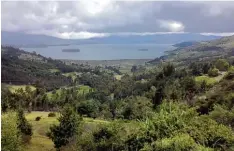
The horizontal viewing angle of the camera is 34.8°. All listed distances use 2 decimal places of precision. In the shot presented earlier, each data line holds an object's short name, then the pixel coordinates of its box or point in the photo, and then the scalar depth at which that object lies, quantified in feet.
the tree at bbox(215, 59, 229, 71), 397.19
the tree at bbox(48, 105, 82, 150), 171.83
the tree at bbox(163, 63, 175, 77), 406.41
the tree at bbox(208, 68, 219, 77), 367.68
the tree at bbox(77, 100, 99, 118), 335.24
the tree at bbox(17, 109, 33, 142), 189.53
